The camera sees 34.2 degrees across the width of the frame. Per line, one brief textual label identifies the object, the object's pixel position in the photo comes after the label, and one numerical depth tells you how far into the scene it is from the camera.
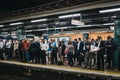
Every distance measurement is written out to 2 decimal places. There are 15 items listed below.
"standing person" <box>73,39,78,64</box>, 11.20
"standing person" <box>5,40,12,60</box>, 14.70
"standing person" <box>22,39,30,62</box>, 13.16
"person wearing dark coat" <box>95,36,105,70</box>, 9.20
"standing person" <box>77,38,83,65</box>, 10.71
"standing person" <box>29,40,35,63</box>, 12.26
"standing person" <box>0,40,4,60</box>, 15.49
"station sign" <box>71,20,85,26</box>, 12.11
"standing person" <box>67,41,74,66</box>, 11.18
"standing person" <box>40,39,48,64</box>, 12.06
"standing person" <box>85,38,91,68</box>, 10.16
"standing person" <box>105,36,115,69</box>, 9.17
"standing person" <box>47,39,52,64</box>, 12.48
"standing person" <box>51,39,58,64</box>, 11.91
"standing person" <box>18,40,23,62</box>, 13.66
